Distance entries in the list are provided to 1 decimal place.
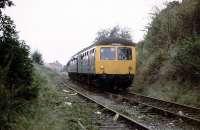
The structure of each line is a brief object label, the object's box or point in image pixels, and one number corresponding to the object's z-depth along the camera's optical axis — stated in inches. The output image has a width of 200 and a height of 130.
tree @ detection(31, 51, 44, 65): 2007.4
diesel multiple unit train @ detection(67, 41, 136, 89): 860.6
